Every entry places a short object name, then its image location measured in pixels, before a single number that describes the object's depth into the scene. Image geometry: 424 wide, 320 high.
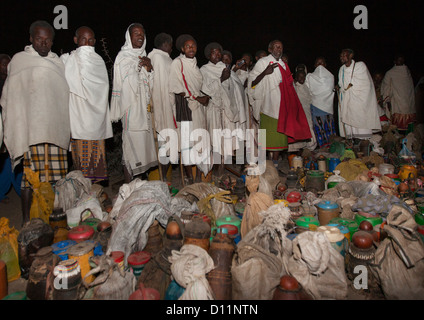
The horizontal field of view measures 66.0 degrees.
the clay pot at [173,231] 2.78
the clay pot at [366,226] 2.91
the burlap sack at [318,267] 2.37
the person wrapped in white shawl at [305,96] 7.18
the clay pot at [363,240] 2.64
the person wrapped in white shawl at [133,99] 4.45
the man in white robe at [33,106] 3.68
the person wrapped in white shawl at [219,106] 5.32
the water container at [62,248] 2.68
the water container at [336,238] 2.71
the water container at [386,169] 4.87
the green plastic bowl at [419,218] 3.30
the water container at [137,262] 2.61
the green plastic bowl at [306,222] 3.03
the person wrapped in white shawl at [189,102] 4.75
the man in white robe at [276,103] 5.72
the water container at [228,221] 3.16
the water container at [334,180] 4.43
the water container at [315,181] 4.55
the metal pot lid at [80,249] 2.59
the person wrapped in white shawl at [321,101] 7.42
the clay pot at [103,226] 3.16
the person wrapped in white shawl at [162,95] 4.80
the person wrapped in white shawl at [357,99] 6.76
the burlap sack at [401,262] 2.42
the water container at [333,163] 5.46
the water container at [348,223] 3.09
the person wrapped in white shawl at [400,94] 8.07
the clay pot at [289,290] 2.24
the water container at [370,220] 3.19
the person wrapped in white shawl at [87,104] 4.18
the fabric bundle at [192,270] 2.22
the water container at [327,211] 3.39
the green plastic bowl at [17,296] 2.30
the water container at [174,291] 2.38
